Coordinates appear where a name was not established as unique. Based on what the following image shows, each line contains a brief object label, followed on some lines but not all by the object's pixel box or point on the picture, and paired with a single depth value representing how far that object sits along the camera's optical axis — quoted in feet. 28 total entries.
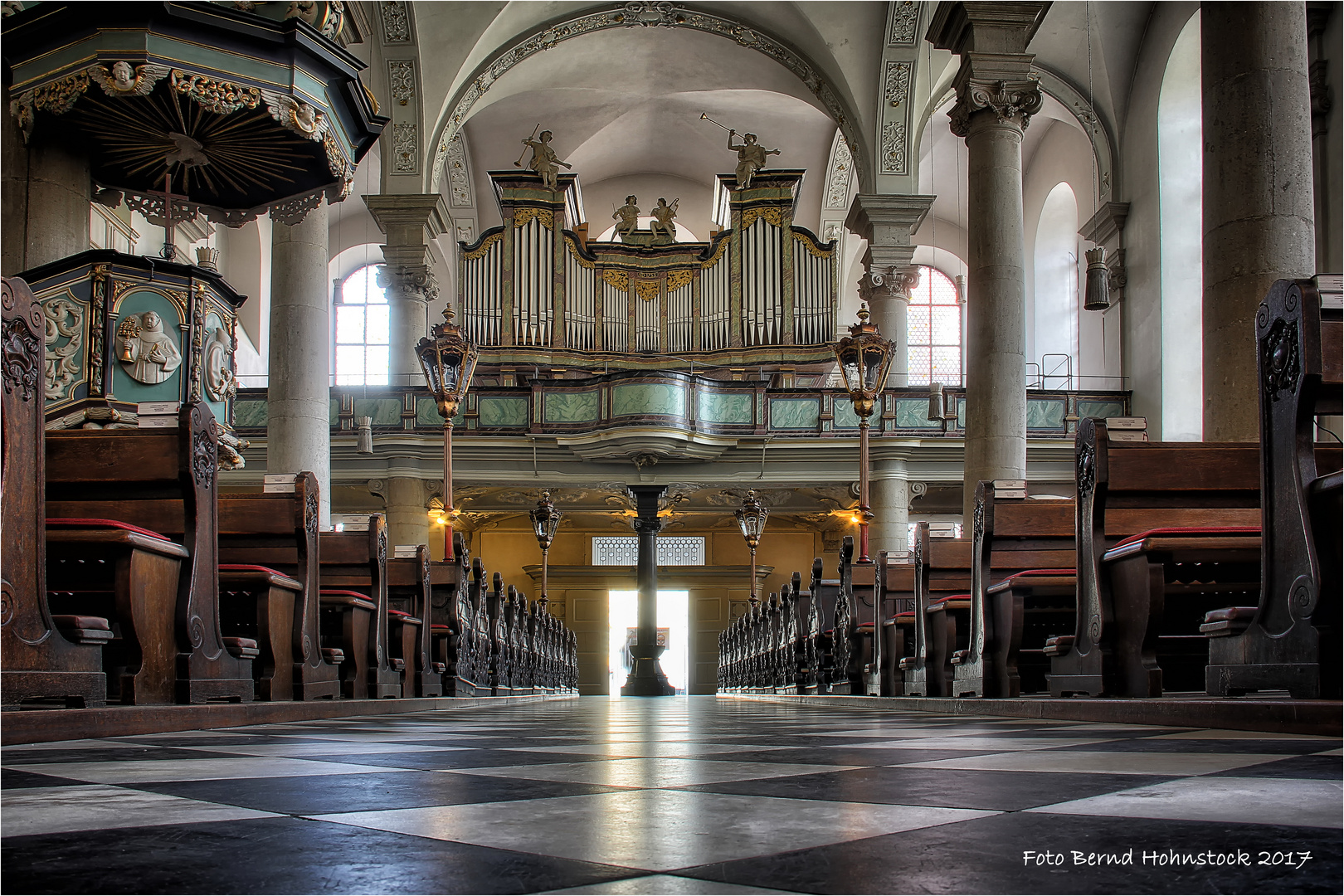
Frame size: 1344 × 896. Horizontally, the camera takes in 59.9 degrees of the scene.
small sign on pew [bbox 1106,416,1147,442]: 14.78
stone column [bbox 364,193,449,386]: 57.93
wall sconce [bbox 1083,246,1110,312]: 45.96
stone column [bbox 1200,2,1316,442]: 18.45
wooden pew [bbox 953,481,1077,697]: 17.58
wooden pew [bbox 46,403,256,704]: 13.12
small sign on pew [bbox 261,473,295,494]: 17.88
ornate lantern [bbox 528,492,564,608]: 56.03
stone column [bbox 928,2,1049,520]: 33.14
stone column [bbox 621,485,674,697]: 57.11
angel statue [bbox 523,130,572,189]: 68.33
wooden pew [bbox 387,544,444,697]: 25.39
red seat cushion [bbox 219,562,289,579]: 15.78
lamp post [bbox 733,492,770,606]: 56.70
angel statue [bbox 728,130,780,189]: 68.80
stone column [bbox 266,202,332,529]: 32.19
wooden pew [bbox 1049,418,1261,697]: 13.46
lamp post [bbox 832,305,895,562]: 36.14
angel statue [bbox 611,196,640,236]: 72.18
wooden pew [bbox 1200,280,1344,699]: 9.36
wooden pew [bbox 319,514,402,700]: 20.43
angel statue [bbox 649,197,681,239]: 71.05
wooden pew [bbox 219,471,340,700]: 16.34
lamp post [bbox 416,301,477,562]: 37.42
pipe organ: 65.82
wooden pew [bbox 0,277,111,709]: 9.55
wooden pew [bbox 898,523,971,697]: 21.15
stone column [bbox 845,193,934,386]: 58.75
